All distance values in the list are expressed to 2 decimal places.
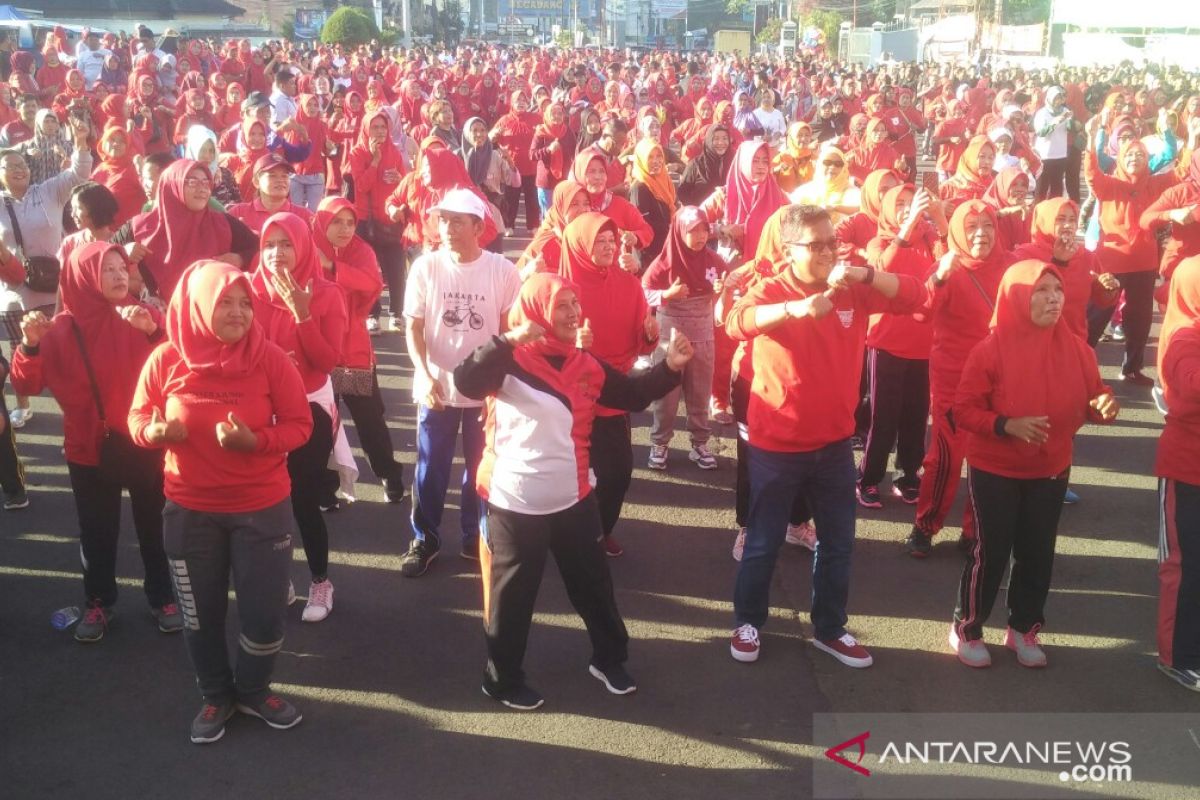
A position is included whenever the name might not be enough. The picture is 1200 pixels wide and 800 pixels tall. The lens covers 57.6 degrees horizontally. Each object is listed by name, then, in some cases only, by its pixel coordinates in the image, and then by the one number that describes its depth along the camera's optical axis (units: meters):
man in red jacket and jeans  4.44
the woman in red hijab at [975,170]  8.59
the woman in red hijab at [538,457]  4.14
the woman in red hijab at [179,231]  6.14
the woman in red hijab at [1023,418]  4.45
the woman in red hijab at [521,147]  14.37
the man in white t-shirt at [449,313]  5.33
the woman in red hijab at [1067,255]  5.82
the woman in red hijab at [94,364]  4.57
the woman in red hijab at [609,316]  5.34
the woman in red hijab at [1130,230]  8.27
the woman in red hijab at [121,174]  8.46
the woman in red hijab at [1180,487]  4.41
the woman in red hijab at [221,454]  3.88
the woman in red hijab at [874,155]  11.45
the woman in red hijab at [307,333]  4.88
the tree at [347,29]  37.34
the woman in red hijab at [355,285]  5.94
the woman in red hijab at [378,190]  9.66
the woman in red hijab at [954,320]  5.61
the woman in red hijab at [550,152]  13.27
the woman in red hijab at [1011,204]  6.84
